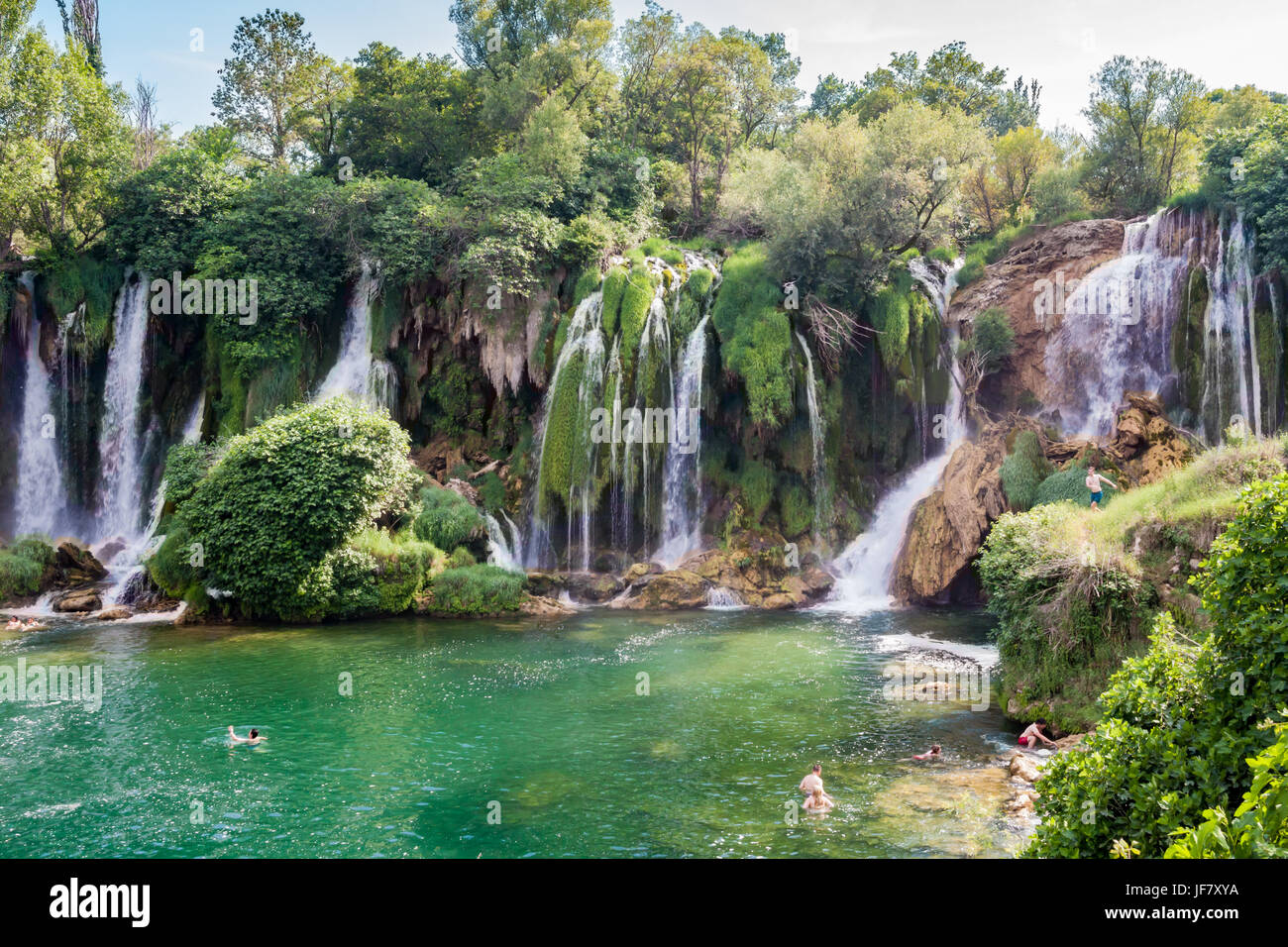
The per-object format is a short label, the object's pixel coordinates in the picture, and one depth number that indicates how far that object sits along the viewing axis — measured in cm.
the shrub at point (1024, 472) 2297
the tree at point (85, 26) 4022
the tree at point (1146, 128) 3197
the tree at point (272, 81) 3978
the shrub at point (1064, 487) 2192
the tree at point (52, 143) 2978
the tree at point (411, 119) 3838
